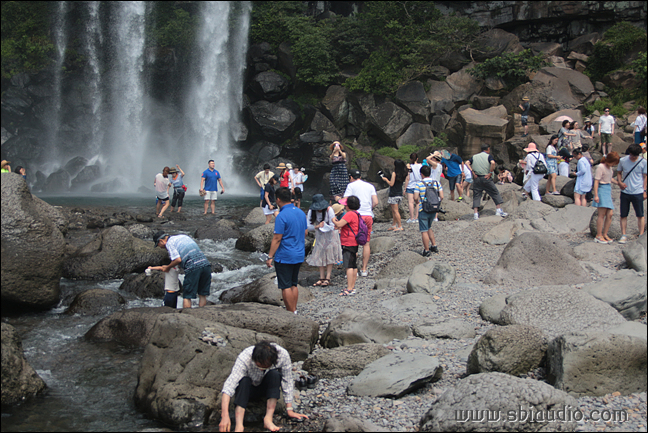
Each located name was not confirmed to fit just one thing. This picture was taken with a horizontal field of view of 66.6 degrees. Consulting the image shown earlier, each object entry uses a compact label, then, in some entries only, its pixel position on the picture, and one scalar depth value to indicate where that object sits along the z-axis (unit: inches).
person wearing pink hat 515.5
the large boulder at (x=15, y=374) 204.8
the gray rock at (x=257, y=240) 523.2
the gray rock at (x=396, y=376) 203.0
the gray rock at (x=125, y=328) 276.8
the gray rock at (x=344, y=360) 229.9
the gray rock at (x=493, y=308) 269.4
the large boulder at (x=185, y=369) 194.1
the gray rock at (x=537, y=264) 310.0
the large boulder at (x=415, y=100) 1109.1
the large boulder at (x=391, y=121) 1114.7
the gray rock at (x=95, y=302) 329.2
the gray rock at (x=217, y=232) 571.9
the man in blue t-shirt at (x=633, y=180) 342.0
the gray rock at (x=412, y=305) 288.4
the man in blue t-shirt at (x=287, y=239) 275.9
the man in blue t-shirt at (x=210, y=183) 671.8
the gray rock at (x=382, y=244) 457.4
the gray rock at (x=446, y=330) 257.8
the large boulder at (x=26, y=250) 291.1
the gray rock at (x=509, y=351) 204.2
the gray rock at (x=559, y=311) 232.5
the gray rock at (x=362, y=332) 256.1
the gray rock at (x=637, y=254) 292.4
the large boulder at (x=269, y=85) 1209.4
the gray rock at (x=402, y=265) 372.5
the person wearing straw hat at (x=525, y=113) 903.1
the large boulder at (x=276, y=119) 1206.9
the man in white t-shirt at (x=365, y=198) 383.2
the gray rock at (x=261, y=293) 338.0
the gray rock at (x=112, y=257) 415.5
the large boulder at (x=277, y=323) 252.2
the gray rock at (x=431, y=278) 319.3
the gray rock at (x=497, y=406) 168.4
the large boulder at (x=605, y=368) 189.9
